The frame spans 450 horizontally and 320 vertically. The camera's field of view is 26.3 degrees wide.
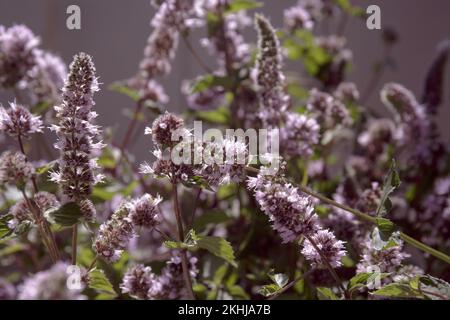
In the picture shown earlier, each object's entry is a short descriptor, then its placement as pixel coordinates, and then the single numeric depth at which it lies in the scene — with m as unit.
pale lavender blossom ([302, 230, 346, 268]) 0.42
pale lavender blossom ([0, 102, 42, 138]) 0.44
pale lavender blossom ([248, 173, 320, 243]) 0.41
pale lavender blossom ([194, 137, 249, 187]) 0.42
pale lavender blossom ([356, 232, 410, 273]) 0.44
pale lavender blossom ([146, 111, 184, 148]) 0.42
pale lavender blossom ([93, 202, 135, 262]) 0.42
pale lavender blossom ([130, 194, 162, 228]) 0.43
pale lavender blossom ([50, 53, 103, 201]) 0.42
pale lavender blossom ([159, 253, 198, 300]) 0.46
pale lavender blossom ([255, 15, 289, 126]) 0.49
